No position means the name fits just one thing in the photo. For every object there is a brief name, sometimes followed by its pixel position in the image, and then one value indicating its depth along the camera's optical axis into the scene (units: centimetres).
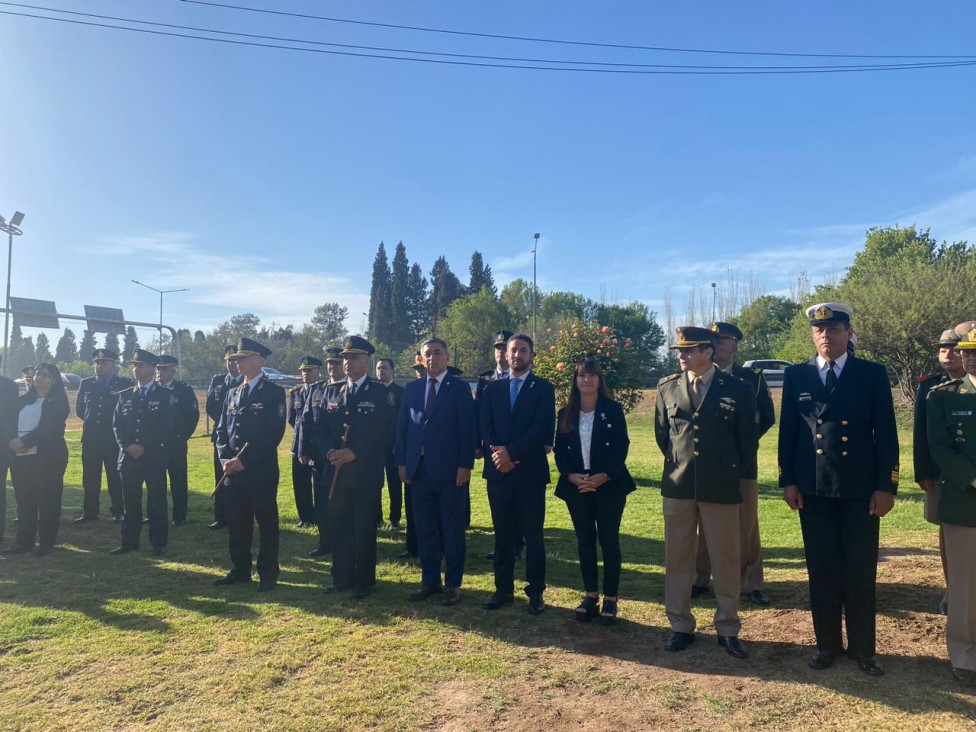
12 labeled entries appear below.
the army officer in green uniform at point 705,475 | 417
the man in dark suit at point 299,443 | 834
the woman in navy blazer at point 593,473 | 475
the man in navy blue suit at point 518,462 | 504
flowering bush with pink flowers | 1046
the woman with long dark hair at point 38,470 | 713
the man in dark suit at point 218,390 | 894
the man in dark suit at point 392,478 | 820
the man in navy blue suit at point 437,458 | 532
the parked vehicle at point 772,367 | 3429
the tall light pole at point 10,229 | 2589
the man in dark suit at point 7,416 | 719
